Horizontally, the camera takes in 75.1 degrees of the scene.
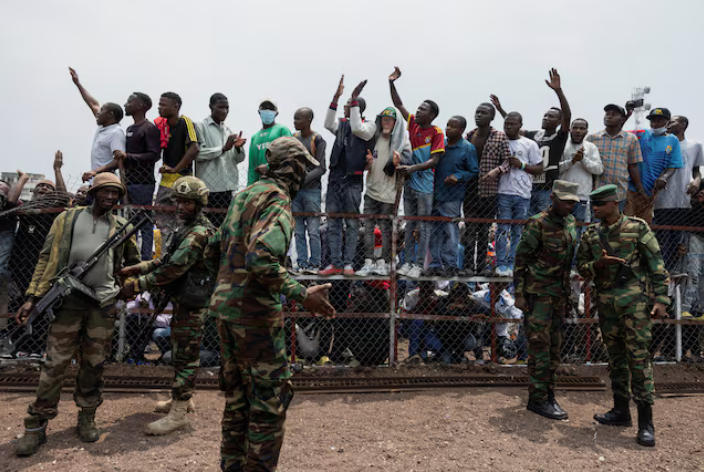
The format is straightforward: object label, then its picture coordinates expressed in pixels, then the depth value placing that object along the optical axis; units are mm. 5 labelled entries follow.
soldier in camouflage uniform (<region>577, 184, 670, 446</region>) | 4359
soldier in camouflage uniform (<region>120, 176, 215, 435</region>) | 4148
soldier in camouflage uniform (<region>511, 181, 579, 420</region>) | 4793
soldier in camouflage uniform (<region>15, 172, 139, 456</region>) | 3844
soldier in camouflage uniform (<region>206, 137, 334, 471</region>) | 2666
